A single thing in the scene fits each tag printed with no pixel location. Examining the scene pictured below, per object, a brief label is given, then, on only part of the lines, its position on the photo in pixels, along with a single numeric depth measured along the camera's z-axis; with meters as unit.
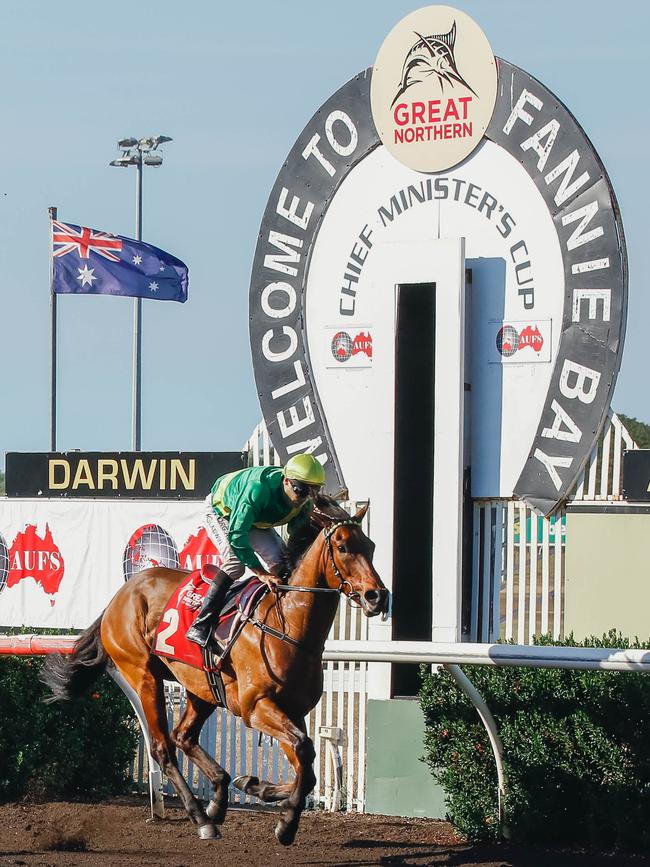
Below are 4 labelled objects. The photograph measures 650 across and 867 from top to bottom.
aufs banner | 19.46
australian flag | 30.19
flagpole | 30.60
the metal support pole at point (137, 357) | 36.37
